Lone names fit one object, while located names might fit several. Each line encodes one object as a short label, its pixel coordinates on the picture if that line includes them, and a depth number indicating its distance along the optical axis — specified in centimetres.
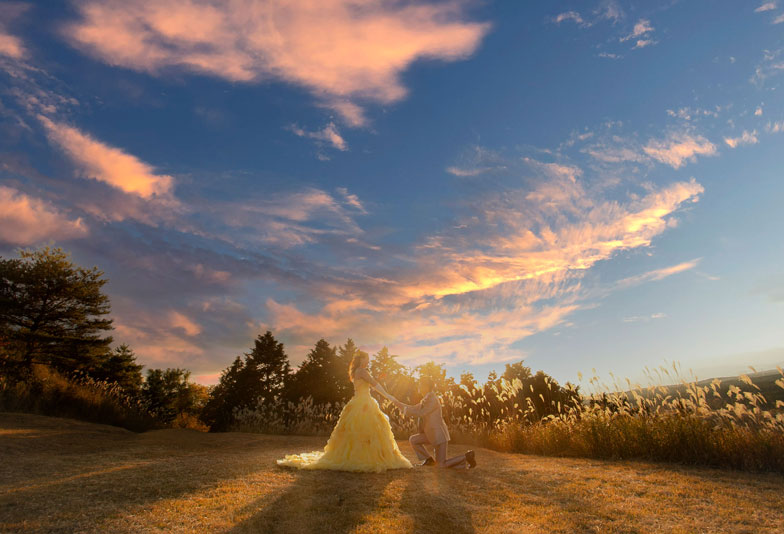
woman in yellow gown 820
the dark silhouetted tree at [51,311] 2781
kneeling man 879
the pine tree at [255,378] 3822
